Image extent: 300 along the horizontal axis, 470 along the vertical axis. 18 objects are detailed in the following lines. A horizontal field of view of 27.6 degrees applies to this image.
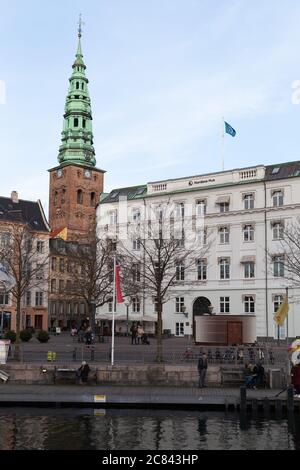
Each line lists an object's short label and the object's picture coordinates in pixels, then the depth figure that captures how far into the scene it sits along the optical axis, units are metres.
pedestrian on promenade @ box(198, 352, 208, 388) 31.52
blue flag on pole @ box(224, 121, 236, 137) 68.47
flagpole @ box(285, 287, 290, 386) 31.77
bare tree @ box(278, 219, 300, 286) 58.21
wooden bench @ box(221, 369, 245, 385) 32.84
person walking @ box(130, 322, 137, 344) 52.51
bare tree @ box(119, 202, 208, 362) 60.44
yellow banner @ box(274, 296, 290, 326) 34.25
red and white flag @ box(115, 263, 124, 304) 36.03
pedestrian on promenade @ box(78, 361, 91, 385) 32.62
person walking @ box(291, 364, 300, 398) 29.41
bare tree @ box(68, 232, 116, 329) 54.78
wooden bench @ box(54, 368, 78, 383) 33.22
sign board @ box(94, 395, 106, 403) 28.30
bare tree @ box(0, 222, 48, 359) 41.75
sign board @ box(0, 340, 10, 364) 34.47
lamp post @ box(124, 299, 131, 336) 68.88
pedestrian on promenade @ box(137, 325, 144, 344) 54.97
